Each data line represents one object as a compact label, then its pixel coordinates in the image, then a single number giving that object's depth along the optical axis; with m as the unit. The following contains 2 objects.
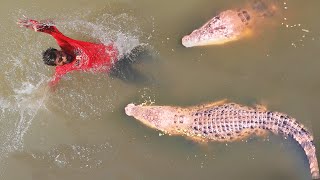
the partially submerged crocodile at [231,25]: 5.86
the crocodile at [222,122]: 5.66
